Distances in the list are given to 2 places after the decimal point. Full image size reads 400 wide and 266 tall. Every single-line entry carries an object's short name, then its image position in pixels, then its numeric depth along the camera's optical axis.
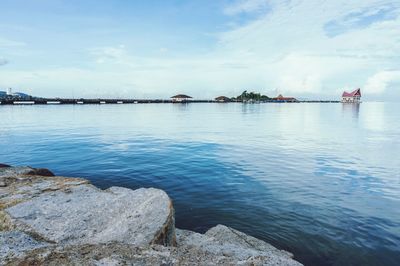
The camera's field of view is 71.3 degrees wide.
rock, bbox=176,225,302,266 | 4.14
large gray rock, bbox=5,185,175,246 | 4.91
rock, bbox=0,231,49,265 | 3.71
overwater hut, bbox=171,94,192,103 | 174.06
